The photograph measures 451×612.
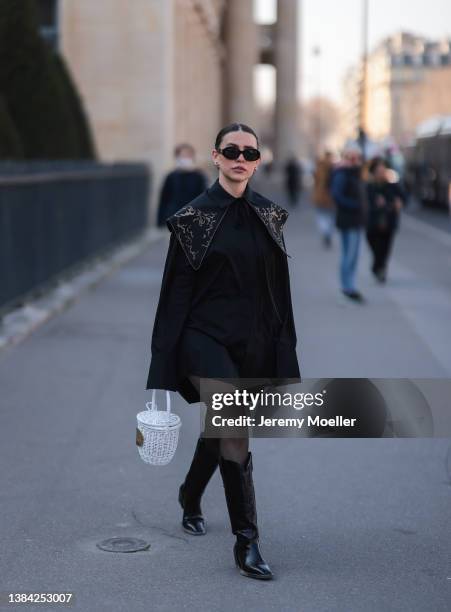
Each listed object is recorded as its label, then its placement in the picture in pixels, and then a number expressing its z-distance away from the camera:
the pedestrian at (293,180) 49.74
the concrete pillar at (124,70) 33.72
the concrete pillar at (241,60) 75.94
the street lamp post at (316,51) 112.56
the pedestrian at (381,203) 18.69
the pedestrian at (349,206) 16.50
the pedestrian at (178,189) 15.46
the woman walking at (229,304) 5.49
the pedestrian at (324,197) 25.44
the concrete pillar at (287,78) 86.38
